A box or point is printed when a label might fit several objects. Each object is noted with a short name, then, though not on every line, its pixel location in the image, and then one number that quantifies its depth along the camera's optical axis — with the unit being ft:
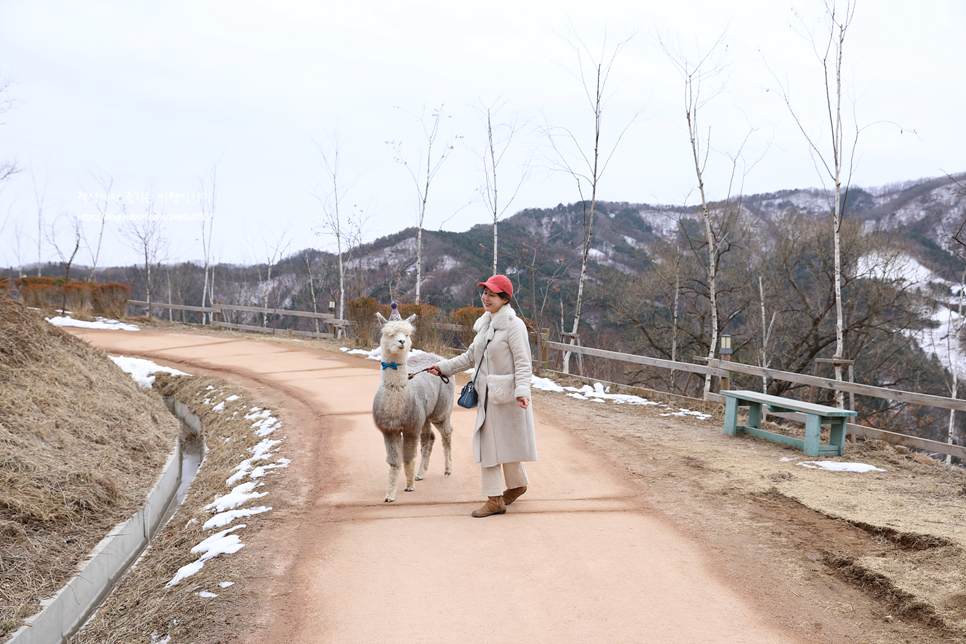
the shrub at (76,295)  76.02
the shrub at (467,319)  51.52
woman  16.40
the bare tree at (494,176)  60.18
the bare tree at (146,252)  96.94
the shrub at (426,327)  53.36
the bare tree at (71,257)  74.76
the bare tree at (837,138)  39.09
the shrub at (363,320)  57.62
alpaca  17.28
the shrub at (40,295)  77.72
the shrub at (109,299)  75.87
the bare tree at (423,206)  63.66
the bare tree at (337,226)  79.75
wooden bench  25.23
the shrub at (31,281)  82.12
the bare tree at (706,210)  45.73
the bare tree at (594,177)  51.90
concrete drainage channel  14.35
